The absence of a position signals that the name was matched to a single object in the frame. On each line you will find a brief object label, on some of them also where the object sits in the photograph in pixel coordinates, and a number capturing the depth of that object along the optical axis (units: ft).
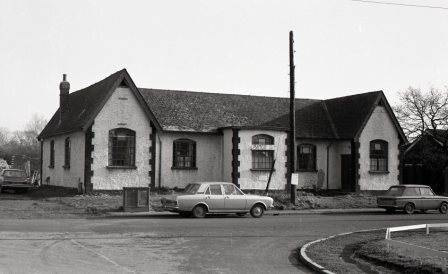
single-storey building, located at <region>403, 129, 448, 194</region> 130.11
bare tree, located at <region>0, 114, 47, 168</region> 294.66
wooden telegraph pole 94.79
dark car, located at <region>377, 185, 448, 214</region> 91.61
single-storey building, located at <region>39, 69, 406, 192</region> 101.81
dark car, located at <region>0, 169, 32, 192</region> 112.78
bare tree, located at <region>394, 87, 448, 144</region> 135.03
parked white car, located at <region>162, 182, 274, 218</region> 74.49
